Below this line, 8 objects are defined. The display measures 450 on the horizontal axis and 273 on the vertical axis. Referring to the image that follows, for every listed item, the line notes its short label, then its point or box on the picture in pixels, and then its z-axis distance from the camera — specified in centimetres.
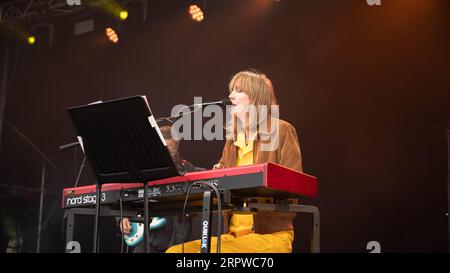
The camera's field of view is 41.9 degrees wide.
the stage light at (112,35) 689
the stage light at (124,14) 683
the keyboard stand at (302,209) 265
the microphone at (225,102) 293
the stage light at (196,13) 636
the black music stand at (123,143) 246
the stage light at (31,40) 748
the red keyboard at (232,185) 245
